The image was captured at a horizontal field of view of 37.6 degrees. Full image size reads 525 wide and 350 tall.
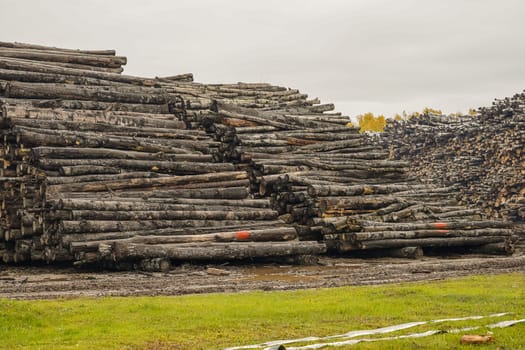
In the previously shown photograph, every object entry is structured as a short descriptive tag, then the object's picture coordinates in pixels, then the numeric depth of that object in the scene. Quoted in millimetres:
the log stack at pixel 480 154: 33531
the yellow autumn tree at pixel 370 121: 100188
